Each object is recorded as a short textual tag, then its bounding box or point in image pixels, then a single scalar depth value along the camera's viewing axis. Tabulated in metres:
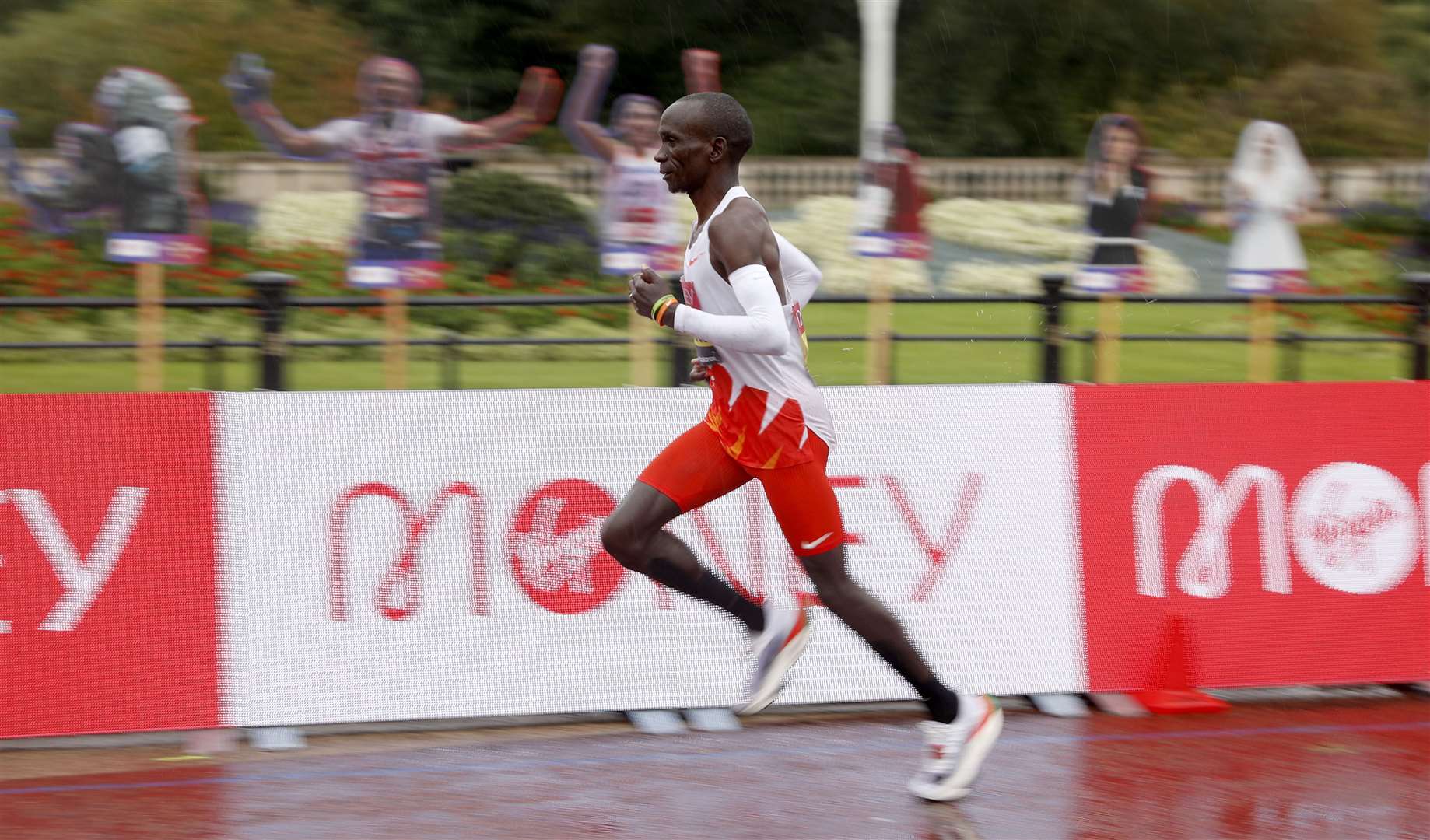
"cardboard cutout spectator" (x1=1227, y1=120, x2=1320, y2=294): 20.06
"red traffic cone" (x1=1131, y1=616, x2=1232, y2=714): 12.53
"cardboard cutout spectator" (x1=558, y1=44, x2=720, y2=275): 21.11
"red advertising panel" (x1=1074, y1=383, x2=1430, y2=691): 12.73
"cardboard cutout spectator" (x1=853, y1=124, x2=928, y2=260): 22.25
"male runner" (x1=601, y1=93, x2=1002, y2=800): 9.57
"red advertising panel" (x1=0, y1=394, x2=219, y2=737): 11.16
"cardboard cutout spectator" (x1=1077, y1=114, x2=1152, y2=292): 19.25
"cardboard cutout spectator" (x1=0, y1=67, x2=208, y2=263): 18.83
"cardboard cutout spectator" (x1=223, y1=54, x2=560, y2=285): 19.00
